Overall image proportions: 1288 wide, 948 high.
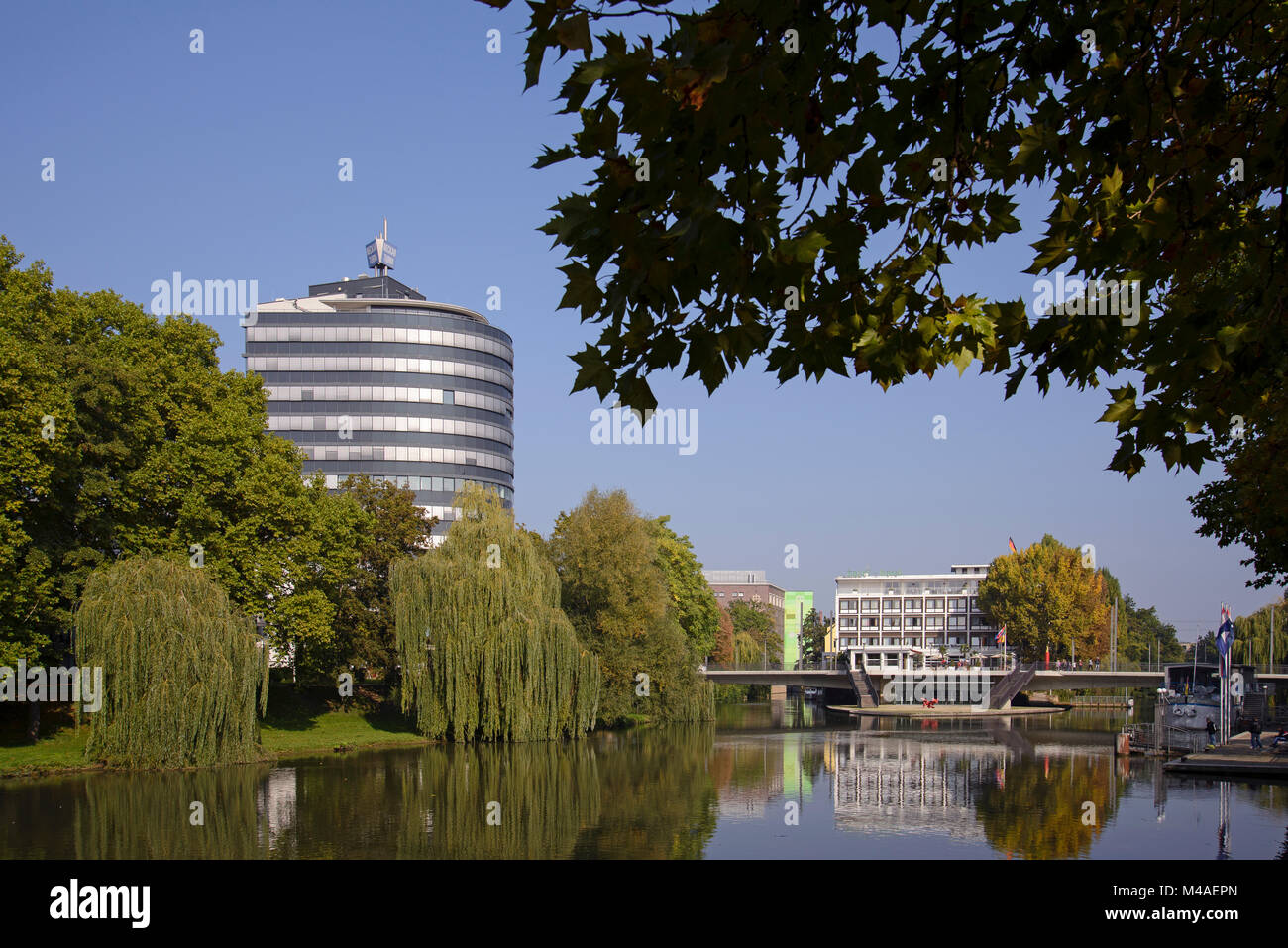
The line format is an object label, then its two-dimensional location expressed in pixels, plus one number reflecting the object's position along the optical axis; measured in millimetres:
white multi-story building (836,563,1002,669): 141250
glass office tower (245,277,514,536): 92688
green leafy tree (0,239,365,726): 31844
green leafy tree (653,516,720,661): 70688
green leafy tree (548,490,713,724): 50625
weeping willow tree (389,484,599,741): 41219
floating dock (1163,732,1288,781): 33031
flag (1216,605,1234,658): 41938
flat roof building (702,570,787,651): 185625
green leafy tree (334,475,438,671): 49188
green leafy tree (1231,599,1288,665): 109312
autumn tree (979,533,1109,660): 97312
